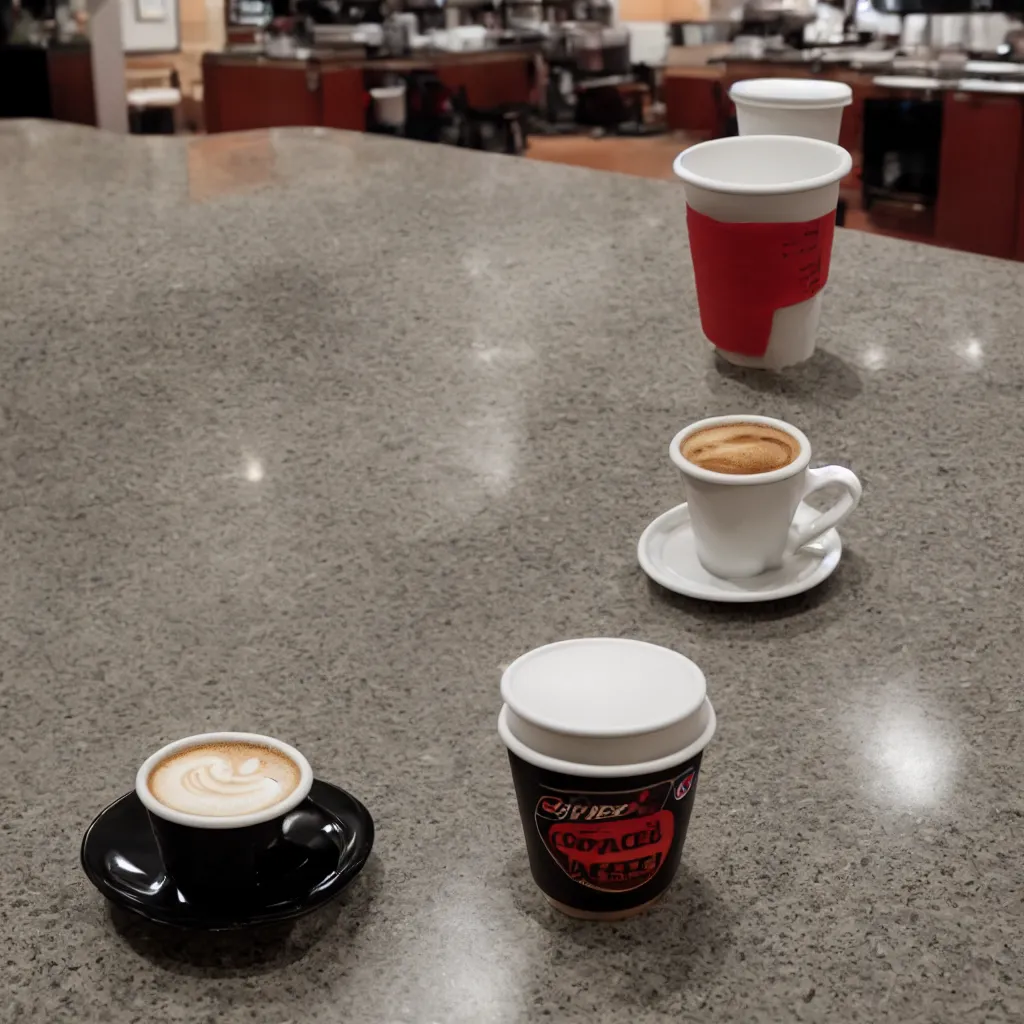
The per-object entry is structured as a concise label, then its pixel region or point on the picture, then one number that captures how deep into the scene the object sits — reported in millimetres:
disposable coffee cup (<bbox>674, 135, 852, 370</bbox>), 1260
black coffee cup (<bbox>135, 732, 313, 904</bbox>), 669
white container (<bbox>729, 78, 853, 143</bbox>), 1412
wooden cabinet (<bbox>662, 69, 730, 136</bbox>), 6531
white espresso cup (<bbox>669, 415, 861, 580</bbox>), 992
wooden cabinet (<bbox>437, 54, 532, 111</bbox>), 6461
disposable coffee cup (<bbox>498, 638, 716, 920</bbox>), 646
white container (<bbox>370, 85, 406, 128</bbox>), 5828
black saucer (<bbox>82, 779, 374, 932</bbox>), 688
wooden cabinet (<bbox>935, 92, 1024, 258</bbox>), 4285
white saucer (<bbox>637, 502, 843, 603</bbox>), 1033
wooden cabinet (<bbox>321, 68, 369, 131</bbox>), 5684
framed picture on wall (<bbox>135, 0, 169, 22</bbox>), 5766
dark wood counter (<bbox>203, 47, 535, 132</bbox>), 5680
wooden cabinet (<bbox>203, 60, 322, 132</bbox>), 5699
